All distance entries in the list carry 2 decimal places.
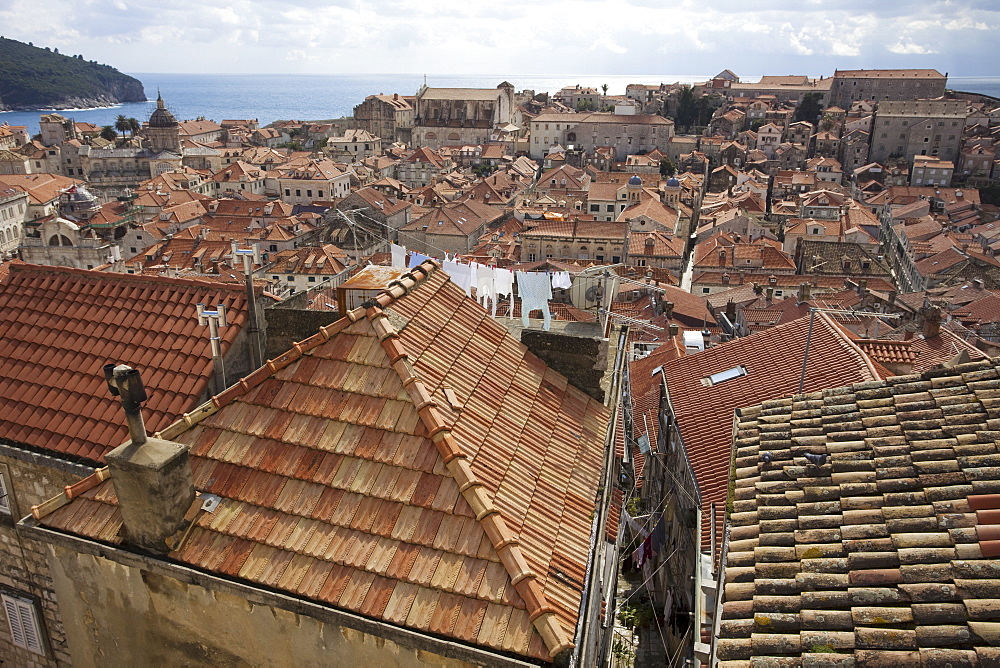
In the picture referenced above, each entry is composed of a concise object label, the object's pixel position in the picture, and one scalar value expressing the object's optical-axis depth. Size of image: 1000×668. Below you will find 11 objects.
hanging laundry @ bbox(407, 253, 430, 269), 12.78
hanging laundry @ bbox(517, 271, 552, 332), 10.55
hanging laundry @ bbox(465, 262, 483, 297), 11.32
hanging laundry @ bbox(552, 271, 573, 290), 14.66
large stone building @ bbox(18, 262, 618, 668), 5.85
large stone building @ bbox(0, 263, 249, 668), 8.74
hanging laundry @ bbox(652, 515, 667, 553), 15.53
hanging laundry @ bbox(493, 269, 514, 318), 11.37
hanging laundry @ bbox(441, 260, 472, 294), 11.16
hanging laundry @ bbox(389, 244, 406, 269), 13.19
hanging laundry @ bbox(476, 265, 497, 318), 11.43
